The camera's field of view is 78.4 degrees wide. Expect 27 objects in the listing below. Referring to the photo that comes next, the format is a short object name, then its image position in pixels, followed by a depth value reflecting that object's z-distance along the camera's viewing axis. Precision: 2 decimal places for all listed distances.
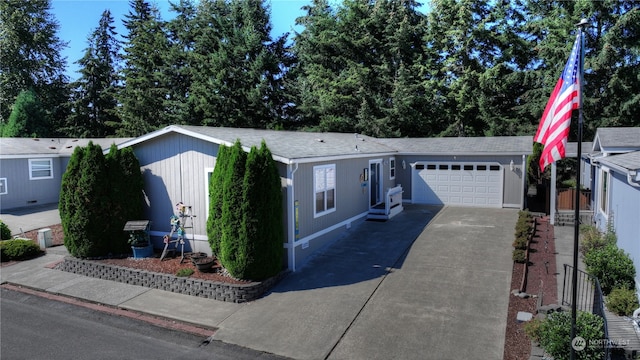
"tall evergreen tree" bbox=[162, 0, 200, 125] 32.22
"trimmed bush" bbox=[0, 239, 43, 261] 11.72
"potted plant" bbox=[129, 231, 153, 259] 10.77
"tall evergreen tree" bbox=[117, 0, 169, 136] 34.44
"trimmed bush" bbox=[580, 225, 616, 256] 9.83
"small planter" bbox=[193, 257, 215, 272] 9.53
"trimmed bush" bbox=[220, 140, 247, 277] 8.85
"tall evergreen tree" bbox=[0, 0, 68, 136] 37.24
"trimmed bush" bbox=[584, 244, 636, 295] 7.53
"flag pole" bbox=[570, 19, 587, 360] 4.95
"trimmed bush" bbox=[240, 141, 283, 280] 8.77
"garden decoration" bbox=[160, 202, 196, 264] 10.46
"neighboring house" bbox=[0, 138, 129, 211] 19.11
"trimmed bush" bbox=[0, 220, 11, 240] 13.00
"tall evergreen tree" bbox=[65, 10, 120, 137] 40.41
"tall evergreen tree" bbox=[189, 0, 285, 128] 30.88
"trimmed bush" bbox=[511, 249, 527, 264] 9.86
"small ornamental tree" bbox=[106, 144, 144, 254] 10.77
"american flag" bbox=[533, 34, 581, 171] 5.19
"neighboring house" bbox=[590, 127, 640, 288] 7.51
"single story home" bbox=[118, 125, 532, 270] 10.45
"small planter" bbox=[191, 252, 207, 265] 9.75
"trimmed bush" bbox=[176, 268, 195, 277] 9.31
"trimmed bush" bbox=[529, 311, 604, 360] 5.32
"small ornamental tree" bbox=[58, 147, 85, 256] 10.59
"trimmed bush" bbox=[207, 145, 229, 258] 9.41
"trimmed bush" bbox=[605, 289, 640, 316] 6.70
